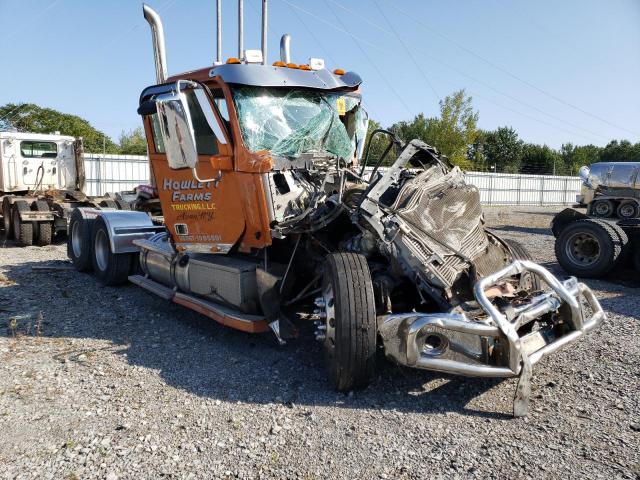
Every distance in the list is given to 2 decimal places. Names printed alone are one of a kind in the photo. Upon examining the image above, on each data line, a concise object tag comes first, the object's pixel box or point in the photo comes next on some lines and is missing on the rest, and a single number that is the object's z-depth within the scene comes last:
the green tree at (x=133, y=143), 43.34
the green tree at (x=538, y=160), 51.97
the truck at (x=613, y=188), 16.39
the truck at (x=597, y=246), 8.30
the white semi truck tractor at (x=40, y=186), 12.87
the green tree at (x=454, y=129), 32.25
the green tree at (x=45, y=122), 40.97
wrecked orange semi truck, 3.86
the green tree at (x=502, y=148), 51.91
